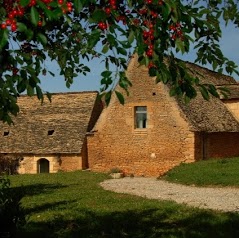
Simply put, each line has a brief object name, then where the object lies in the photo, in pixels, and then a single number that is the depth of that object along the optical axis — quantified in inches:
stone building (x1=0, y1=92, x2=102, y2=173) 1170.6
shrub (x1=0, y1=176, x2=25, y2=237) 302.8
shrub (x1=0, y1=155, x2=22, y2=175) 1213.1
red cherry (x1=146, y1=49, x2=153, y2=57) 153.6
